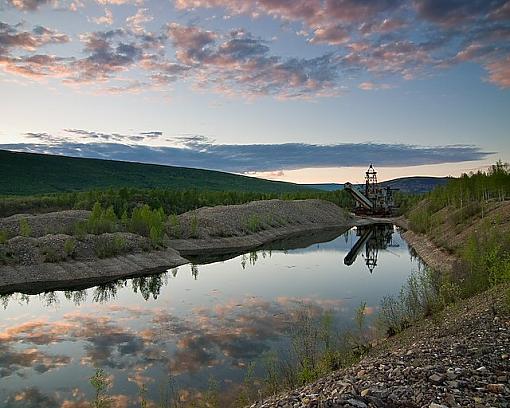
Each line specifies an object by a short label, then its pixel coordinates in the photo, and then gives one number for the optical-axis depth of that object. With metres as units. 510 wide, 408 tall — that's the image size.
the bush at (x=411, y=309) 18.44
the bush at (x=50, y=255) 34.56
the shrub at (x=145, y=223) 45.94
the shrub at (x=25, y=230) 39.65
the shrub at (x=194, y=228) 53.08
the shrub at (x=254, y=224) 62.41
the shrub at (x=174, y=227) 51.88
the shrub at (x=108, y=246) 37.74
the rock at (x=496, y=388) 9.11
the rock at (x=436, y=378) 9.81
